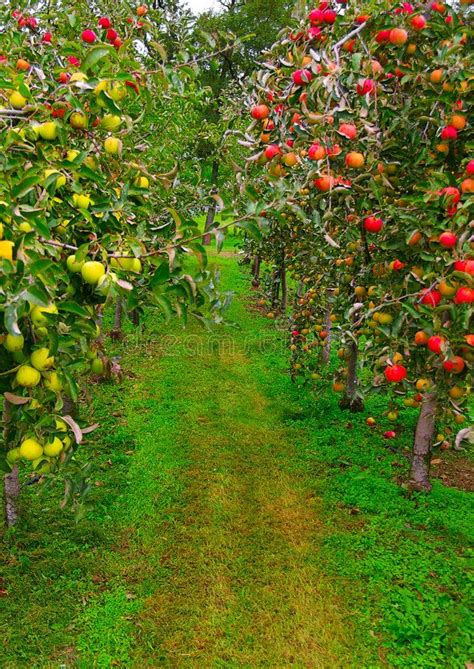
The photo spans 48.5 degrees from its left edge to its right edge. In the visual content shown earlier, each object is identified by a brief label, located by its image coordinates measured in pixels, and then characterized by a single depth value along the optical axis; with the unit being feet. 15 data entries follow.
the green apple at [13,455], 6.55
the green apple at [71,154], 6.97
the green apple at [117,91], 7.30
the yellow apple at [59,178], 6.37
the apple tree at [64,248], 5.55
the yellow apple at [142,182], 7.99
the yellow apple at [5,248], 5.19
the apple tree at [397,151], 9.30
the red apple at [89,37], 9.28
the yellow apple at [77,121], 6.85
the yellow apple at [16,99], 6.75
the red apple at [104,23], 10.12
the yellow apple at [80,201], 7.01
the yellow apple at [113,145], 7.63
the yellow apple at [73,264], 6.12
